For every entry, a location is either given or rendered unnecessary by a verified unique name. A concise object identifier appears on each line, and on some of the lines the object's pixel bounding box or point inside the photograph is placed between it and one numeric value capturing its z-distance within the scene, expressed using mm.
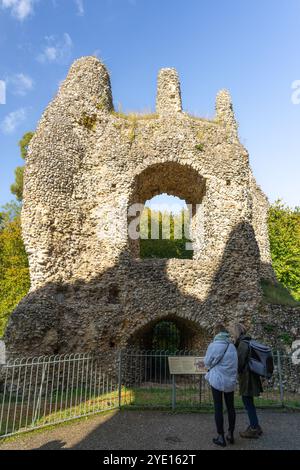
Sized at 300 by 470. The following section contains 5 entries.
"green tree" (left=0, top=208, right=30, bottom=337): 23281
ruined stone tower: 11070
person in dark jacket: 5242
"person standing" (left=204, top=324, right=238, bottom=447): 4945
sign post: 7543
